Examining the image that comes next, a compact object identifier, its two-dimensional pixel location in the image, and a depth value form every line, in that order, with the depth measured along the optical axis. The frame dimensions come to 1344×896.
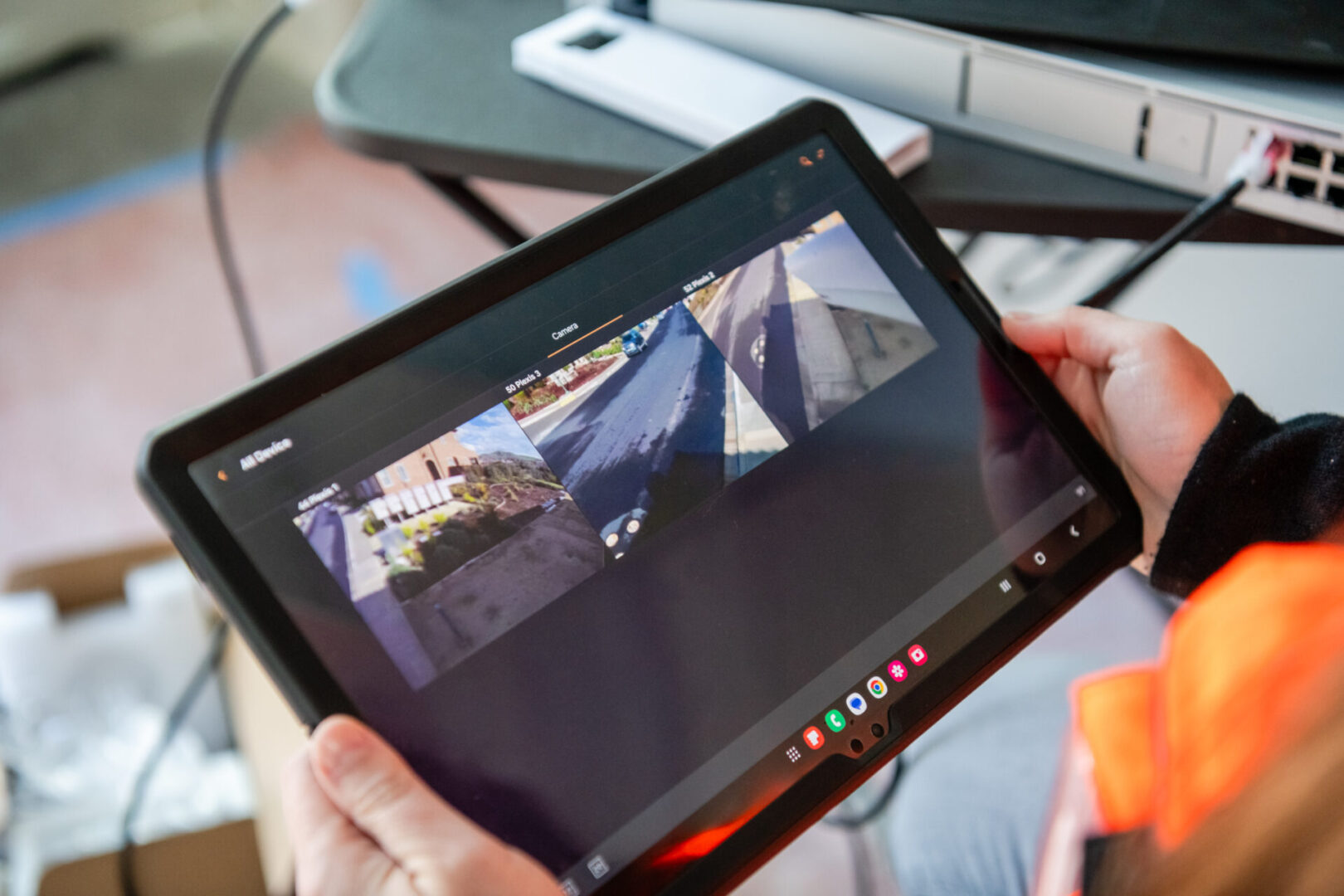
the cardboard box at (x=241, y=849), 1.11
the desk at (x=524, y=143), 0.79
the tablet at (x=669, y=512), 0.51
